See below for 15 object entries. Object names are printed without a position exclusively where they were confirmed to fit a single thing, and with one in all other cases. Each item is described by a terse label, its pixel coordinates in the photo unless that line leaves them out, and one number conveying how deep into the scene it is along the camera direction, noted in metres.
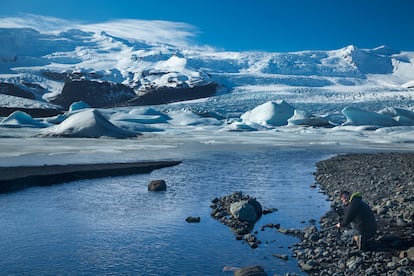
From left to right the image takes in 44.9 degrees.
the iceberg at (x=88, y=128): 24.25
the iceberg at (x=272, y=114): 37.12
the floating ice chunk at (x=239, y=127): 33.25
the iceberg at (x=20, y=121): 31.39
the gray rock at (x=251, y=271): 4.75
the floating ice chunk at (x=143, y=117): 35.50
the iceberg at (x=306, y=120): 35.69
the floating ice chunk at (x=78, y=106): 41.75
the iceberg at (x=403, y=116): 34.31
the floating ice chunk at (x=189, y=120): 37.31
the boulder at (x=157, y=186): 9.56
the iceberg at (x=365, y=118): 34.00
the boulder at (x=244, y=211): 7.12
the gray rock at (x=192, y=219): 7.09
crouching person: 5.32
